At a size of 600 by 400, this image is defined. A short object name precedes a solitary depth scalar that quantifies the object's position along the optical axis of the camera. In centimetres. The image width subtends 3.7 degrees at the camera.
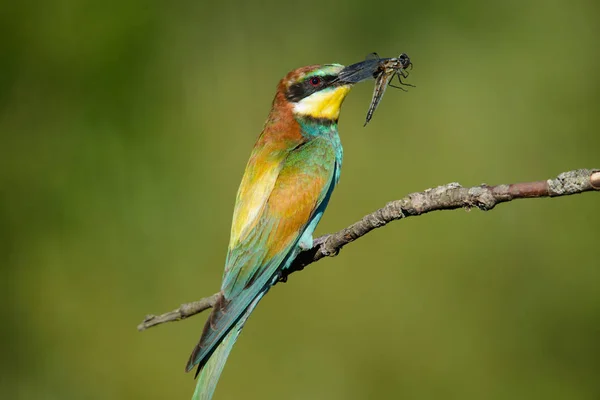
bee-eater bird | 499
